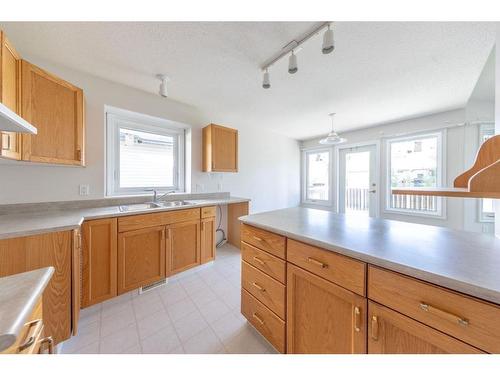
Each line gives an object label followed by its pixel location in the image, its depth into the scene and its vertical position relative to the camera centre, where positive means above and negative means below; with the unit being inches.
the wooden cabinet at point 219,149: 108.0 +23.5
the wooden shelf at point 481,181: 28.3 +1.2
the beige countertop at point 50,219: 44.1 -10.1
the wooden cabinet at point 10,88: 44.9 +26.2
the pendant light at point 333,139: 105.7 +28.3
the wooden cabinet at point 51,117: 53.7 +22.6
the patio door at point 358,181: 150.3 +5.6
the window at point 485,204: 104.0 -9.6
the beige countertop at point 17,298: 14.6 -11.7
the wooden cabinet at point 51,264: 42.4 -19.2
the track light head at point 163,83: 76.7 +43.9
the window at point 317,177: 181.0 +10.8
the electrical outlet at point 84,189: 76.9 -1.2
